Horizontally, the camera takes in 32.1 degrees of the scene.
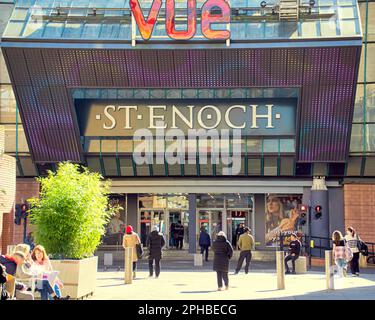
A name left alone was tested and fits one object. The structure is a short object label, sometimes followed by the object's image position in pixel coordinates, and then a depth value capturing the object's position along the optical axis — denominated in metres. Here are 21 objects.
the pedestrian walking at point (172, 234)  37.75
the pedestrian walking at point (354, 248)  22.84
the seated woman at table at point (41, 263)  12.94
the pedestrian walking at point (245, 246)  22.62
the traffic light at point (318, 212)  31.99
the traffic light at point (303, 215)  31.59
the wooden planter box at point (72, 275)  14.07
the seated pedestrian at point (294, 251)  22.36
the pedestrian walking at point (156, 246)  21.38
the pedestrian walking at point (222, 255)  17.00
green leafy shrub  14.70
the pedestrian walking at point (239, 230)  35.36
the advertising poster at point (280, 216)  36.91
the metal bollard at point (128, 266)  18.89
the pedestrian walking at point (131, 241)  20.62
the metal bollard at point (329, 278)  17.39
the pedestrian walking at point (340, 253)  19.83
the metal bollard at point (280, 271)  17.56
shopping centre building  30.33
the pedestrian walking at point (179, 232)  37.90
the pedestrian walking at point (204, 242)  30.80
